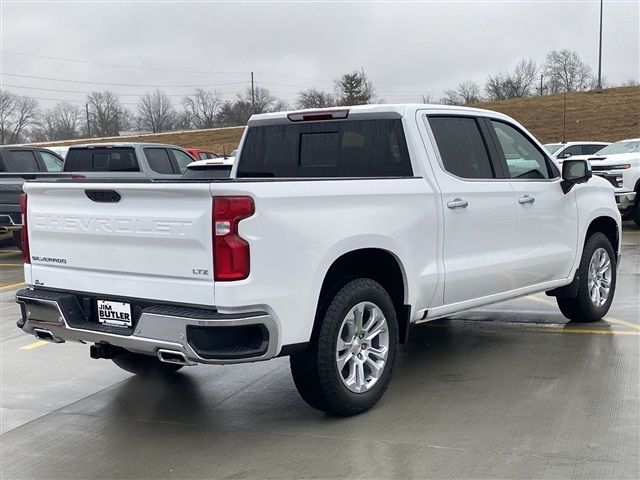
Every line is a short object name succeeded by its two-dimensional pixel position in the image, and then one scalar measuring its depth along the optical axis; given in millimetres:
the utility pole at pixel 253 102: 72262
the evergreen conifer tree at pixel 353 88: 77200
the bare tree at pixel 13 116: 79875
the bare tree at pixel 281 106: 77812
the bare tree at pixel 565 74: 81812
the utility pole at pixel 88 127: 83962
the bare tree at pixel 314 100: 69375
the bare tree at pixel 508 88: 80375
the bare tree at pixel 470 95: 70438
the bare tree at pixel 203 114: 86062
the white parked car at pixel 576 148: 19125
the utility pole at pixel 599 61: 46316
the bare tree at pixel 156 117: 86875
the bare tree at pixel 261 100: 76688
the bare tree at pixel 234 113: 78250
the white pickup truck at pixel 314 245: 3932
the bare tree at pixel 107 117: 85312
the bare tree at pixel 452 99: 63094
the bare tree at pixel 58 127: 81938
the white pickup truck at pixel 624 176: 14641
